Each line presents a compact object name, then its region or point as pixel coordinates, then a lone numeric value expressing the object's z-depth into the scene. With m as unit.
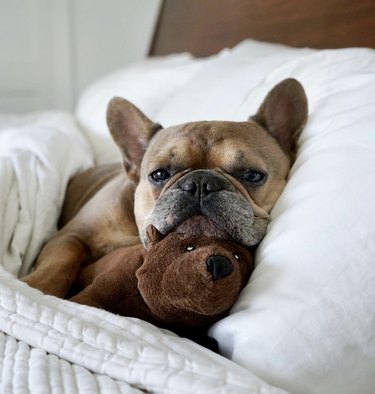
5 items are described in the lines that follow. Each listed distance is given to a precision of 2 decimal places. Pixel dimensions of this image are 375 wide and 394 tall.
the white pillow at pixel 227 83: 1.63
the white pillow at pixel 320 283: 0.80
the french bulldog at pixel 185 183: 1.07
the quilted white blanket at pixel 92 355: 0.73
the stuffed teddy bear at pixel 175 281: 0.82
